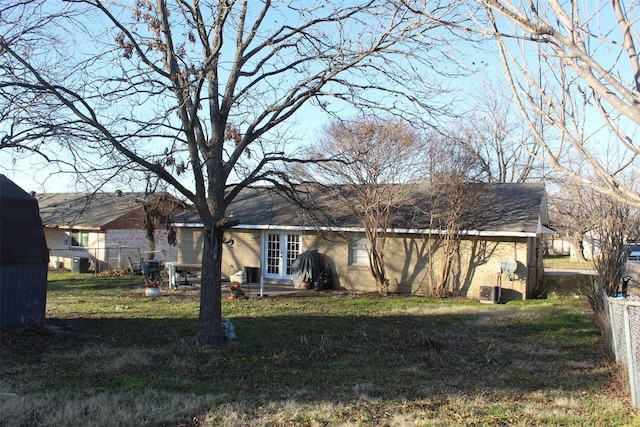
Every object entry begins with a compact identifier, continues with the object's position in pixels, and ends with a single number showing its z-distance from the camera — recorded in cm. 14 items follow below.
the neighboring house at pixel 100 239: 2955
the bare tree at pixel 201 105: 947
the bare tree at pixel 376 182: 1852
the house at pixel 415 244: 1873
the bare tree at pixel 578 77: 385
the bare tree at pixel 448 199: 1880
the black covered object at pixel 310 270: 2088
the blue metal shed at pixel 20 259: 1087
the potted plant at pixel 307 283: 2083
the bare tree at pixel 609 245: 1251
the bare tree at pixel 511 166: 3803
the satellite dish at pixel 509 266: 1806
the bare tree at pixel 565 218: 1935
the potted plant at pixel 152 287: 1809
